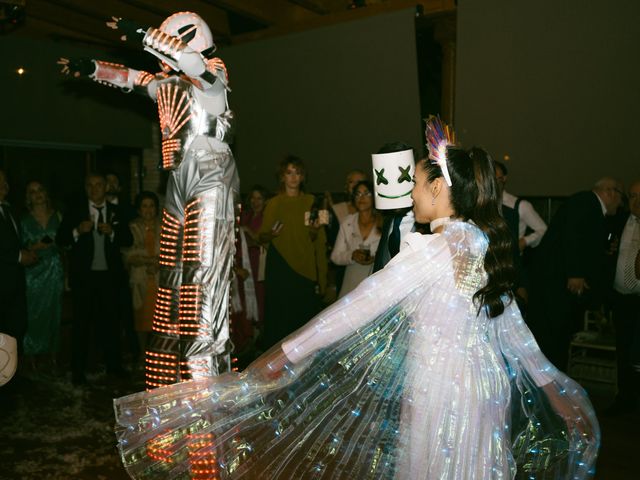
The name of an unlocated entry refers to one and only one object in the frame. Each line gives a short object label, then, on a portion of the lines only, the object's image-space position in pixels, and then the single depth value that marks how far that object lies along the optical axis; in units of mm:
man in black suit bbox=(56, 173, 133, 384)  4727
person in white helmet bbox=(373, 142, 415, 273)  2793
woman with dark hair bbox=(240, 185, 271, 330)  5711
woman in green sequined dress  5102
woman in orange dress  5141
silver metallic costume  2840
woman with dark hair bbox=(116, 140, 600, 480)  1804
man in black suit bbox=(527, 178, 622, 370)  4449
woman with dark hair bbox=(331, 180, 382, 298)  4398
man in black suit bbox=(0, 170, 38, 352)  4328
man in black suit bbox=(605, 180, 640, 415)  4219
